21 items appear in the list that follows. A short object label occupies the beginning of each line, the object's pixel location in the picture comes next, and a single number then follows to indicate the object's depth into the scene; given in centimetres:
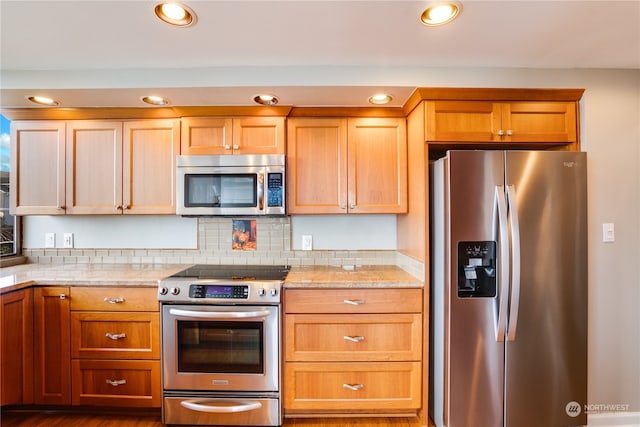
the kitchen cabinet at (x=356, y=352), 181
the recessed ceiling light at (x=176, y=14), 130
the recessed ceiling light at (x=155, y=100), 197
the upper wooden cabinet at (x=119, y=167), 219
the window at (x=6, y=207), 239
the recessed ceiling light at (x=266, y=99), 195
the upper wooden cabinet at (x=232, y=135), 212
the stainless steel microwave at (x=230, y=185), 206
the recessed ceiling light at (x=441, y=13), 129
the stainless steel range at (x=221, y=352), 177
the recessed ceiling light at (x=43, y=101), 196
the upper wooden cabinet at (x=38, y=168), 219
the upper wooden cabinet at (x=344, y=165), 215
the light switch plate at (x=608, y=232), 181
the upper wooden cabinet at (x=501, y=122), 180
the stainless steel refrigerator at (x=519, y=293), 160
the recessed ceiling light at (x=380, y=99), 193
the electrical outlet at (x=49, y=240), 248
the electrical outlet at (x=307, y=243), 246
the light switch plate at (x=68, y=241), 248
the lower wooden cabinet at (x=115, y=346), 184
